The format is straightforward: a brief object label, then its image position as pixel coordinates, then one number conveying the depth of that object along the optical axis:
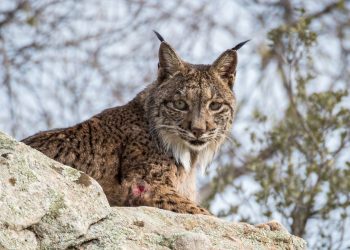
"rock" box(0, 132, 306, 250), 10.86
